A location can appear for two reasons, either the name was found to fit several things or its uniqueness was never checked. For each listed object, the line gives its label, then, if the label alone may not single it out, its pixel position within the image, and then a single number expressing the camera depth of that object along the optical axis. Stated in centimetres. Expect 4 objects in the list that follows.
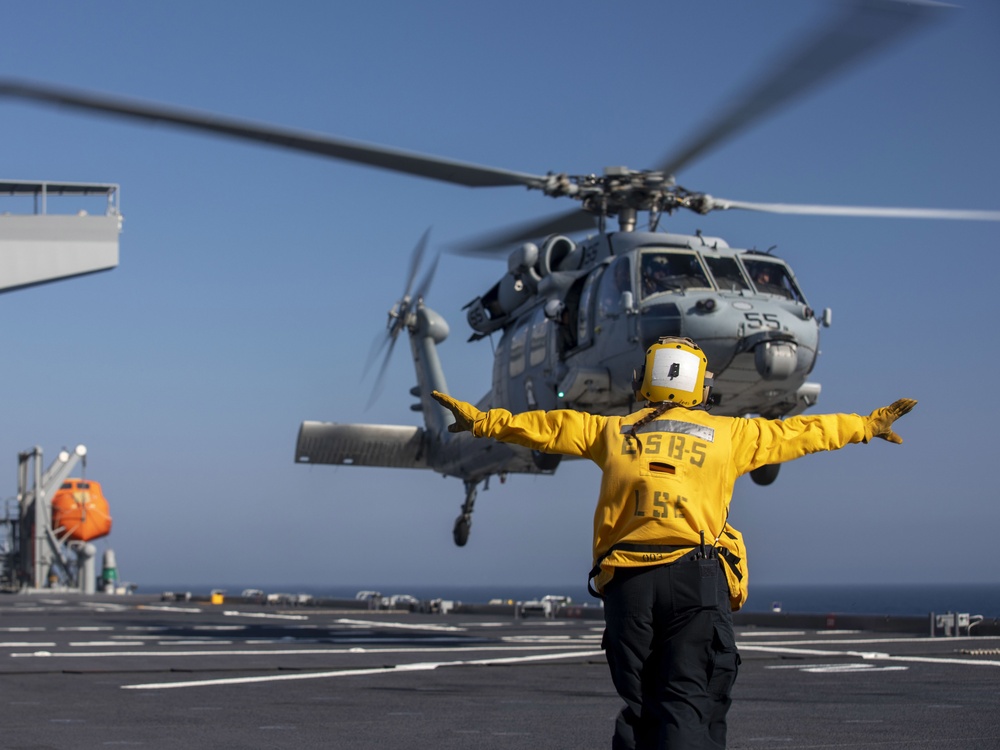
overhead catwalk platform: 3138
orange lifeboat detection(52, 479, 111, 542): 5606
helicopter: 1534
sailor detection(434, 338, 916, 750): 479
